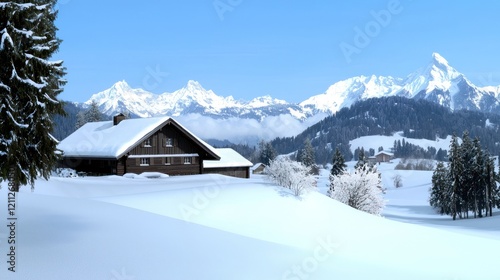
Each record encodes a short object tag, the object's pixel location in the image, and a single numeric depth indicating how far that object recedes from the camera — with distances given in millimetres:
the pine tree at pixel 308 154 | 104031
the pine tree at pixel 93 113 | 74812
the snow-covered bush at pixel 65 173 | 32875
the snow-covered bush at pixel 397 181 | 151500
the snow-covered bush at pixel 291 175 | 22266
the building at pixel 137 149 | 33844
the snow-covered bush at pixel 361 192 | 32312
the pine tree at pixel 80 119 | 75488
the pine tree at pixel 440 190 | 73750
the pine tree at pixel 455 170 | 59181
